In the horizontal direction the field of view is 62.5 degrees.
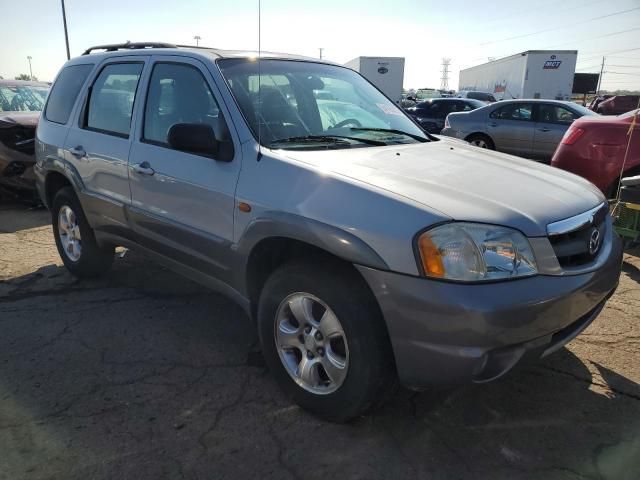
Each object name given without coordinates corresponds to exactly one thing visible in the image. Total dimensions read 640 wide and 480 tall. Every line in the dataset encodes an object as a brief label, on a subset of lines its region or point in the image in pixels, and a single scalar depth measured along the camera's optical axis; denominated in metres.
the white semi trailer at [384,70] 28.03
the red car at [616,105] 23.02
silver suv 2.13
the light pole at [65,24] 23.67
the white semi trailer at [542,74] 26.81
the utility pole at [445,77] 117.50
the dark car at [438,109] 14.55
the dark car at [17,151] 7.05
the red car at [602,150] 5.61
